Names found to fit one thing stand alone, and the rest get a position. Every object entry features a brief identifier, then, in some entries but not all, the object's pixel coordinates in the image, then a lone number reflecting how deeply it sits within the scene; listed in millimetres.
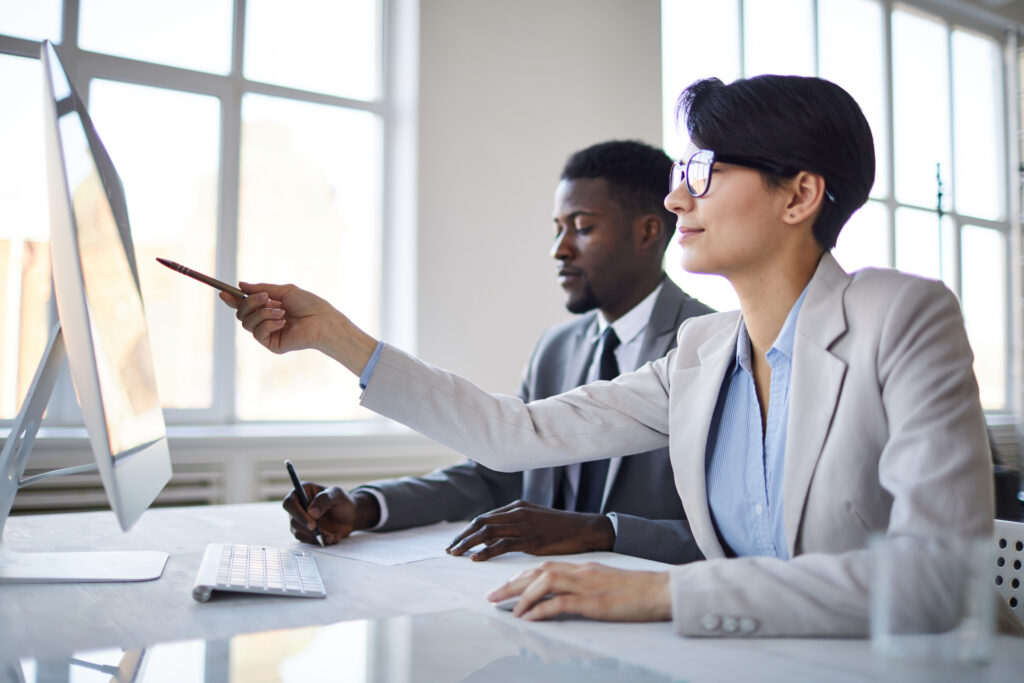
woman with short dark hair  865
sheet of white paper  1277
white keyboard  993
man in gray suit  1355
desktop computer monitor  795
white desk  730
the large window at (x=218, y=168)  3367
